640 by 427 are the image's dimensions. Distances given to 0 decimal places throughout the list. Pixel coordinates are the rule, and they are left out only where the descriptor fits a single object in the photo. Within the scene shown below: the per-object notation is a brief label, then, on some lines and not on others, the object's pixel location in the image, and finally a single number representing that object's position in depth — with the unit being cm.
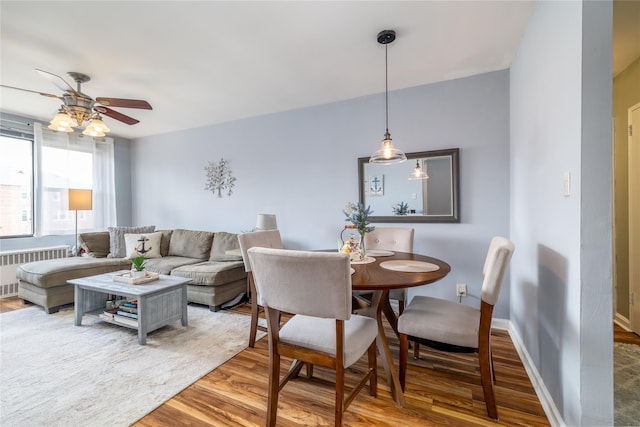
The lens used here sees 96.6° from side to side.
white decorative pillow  388
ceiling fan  245
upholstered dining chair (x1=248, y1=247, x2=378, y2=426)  123
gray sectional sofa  306
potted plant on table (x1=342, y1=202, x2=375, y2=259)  210
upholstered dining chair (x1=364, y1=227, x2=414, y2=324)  267
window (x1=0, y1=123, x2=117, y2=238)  374
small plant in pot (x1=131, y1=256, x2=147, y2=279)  263
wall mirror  284
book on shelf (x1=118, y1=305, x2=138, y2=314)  253
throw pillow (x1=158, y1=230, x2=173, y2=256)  417
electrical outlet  279
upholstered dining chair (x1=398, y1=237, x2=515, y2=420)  146
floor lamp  387
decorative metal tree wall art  420
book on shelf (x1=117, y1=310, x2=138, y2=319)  250
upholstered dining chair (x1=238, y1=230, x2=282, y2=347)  235
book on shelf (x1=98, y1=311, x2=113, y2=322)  259
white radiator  356
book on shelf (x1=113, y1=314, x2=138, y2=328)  247
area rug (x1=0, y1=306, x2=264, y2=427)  159
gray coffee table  237
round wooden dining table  150
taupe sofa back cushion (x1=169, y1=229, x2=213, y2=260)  396
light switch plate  130
